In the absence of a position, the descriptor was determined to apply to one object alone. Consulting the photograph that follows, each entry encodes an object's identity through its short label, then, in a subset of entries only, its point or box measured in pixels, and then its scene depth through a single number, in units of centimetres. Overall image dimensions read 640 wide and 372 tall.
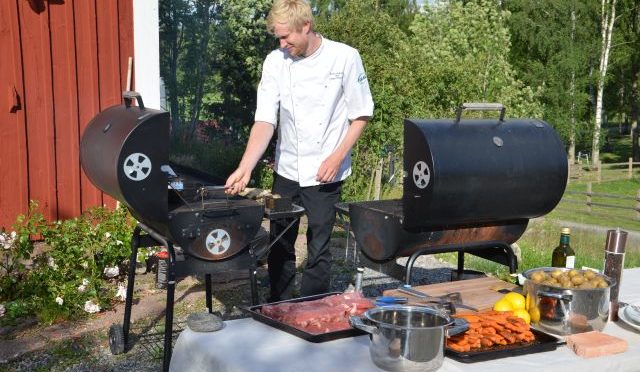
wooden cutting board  286
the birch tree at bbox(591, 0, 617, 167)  3262
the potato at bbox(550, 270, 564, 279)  264
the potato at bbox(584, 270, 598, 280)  263
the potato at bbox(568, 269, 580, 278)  264
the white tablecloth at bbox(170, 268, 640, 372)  216
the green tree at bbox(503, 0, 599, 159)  3186
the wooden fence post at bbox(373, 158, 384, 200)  1077
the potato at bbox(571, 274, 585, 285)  258
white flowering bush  537
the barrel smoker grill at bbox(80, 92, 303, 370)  369
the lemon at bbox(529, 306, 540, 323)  256
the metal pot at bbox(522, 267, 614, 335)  249
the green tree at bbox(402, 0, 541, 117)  1372
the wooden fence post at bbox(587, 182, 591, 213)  2378
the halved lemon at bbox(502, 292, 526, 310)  265
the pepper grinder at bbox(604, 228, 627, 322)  287
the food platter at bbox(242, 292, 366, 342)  233
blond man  388
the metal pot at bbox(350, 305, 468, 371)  208
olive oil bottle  314
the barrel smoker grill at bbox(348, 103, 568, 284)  330
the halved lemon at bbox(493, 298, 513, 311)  266
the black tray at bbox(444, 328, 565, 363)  220
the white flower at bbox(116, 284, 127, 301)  564
